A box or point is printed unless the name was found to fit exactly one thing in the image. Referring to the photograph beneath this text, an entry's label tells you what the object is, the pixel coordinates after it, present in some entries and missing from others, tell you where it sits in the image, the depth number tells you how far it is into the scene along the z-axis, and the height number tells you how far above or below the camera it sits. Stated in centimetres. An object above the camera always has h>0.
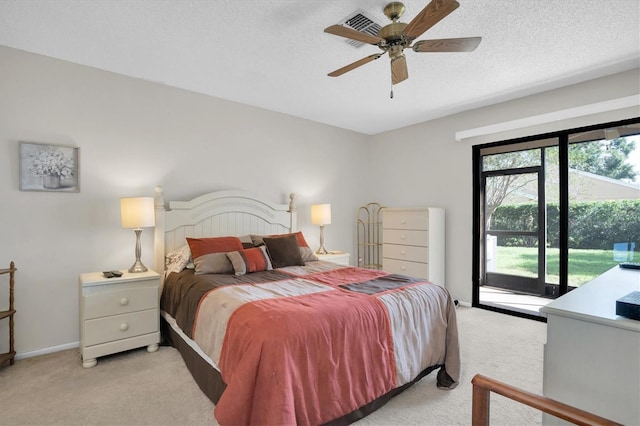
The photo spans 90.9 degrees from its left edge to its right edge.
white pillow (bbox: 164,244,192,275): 299 -46
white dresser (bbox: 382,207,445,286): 402 -39
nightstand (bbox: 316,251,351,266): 405 -57
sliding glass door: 311 +1
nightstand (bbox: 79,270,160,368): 246 -83
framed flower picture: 263 +39
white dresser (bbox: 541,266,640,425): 83 -42
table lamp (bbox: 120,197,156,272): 276 +1
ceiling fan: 179 +106
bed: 150 -68
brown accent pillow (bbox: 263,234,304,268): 324 -41
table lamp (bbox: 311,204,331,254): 423 -1
